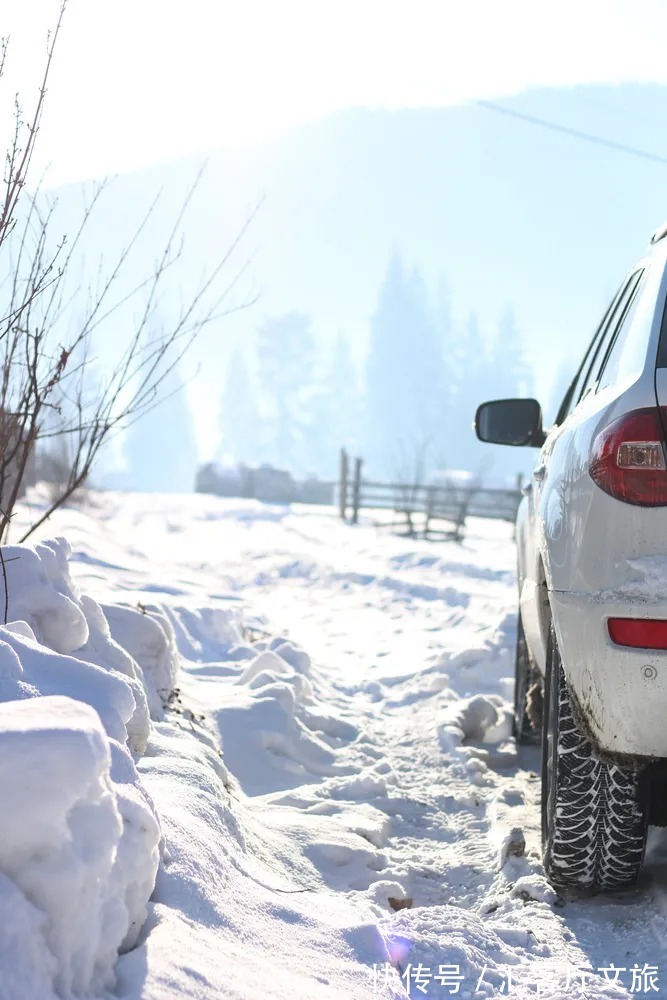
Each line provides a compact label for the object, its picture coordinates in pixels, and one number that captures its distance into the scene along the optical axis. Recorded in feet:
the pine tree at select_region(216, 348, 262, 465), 284.00
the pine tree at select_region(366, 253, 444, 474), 269.23
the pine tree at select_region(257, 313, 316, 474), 266.98
